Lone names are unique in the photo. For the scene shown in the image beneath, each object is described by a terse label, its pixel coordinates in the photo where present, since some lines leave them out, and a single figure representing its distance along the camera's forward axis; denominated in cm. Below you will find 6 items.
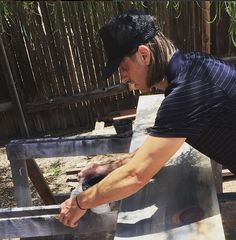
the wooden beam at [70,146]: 332
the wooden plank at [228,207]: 226
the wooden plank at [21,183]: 356
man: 204
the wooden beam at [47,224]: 240
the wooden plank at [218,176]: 331
